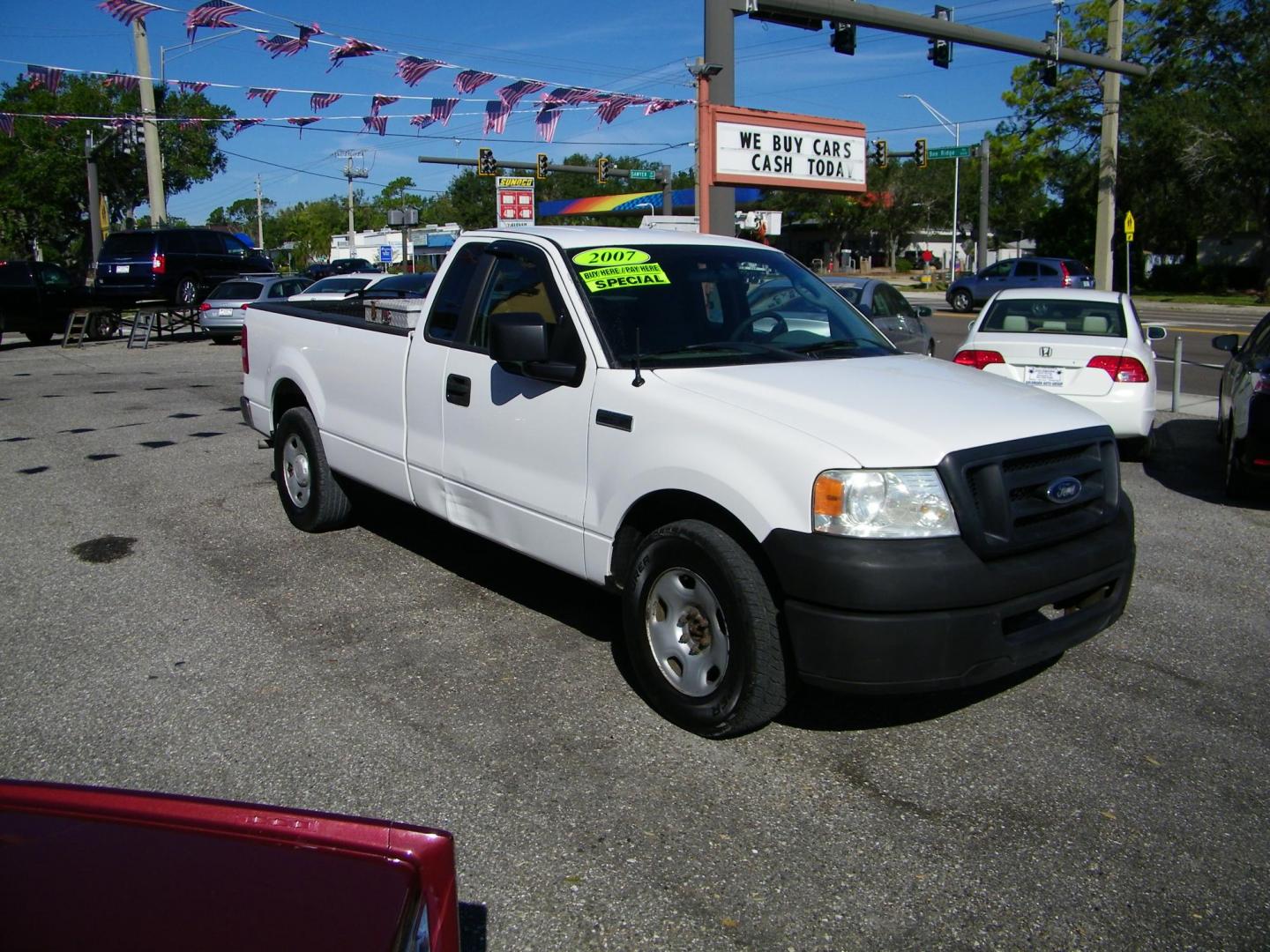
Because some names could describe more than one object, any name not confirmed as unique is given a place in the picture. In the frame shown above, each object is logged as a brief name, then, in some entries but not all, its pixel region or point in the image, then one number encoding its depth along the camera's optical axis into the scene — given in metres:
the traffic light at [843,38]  17.27
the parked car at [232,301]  23.39
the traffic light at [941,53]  18.98
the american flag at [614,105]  18.91
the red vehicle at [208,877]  1.73
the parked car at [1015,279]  32.03
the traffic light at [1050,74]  22.08
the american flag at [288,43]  16.16
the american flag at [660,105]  18.67
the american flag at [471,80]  17.80
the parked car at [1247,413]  7.42
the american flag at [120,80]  20.78
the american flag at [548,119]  19.67
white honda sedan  9.47
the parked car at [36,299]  22.53
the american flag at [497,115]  19.03
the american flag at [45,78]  20.02
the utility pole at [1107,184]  26.30
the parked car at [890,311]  12.52
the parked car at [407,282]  17.16
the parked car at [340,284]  21.66
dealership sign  15.43
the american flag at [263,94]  19.75
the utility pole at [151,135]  26.25
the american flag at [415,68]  17.03
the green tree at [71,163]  41.75
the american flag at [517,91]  18.27
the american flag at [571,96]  18.85
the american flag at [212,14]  15.77
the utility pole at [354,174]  59.94
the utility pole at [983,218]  40.05
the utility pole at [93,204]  32.22
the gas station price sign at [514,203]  23.28
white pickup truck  3.65
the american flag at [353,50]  16.17
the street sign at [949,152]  33.19
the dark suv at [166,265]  24.33
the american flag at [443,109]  20.02
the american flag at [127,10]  15.79
